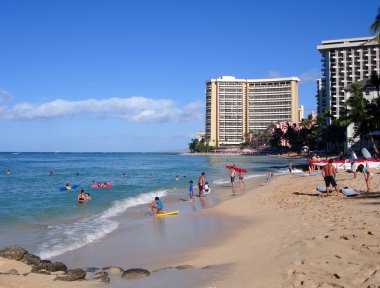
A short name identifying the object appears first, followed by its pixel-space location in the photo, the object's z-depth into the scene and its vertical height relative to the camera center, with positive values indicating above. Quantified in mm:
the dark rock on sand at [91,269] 8711 -2744
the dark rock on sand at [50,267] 8430 -2612
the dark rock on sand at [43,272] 8071 -2606
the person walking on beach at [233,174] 26281 -1677
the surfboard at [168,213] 17139 -2883
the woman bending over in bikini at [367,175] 16988 -1106
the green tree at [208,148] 197038 +1168
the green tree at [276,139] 144500 +4412
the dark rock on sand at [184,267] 8305 -2560
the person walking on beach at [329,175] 16516 -1075
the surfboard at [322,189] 17527 -1783
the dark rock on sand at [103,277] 7707 -2648
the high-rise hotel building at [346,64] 127500 +29202
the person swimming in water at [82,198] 22727 -2875
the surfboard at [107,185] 32281 -3007
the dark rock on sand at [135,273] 7859 -2575
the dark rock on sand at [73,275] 7602 -2570
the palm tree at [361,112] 48219 +5156
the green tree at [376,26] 29525 +9716
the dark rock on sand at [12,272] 7567 -2525
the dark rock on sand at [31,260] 8922 -2624
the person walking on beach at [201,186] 23859 -2242
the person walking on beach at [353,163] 26517 -896
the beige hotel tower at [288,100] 196500 +26068
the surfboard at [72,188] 30709 -3104
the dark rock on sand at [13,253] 9055 -2484
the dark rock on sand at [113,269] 8422 -2690
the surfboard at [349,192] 15645 -1723
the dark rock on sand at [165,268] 8438 -2635
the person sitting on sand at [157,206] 17422 -2593
